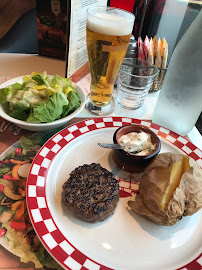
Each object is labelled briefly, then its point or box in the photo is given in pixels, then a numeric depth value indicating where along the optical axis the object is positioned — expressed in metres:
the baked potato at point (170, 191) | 0.24
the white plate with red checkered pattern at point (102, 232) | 0.22
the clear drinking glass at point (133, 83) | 0.43
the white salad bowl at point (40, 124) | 0.32
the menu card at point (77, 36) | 0.36
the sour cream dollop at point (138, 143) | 0.30
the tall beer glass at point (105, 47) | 0.34
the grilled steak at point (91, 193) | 0.24
